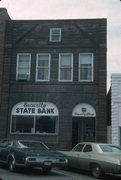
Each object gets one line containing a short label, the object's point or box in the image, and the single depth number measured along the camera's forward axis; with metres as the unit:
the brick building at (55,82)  24.36
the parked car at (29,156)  13.91
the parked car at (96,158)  13.37
